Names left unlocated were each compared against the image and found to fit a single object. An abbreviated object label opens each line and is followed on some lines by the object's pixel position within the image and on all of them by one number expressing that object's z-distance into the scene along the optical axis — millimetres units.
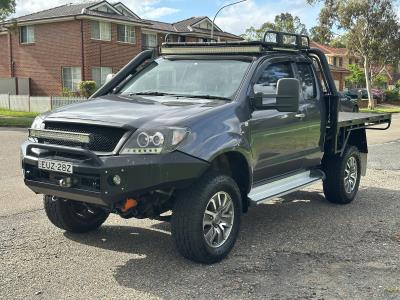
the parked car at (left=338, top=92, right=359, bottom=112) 21538
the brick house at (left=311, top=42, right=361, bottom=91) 66875
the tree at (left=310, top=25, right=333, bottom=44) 44469
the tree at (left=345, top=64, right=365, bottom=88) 63656
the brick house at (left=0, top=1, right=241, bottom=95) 34406
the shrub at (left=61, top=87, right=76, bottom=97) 33938
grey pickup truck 4418
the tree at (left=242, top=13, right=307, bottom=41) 78500
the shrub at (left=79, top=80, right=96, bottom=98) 32094
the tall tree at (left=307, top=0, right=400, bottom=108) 41875
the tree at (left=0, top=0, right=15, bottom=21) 24723
